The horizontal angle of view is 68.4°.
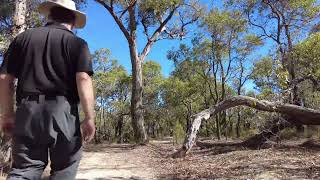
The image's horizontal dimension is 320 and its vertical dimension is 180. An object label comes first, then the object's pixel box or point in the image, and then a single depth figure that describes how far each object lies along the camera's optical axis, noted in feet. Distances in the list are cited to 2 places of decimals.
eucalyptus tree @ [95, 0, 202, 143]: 35.43
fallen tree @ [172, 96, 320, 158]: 20.49
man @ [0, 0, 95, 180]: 5.83
